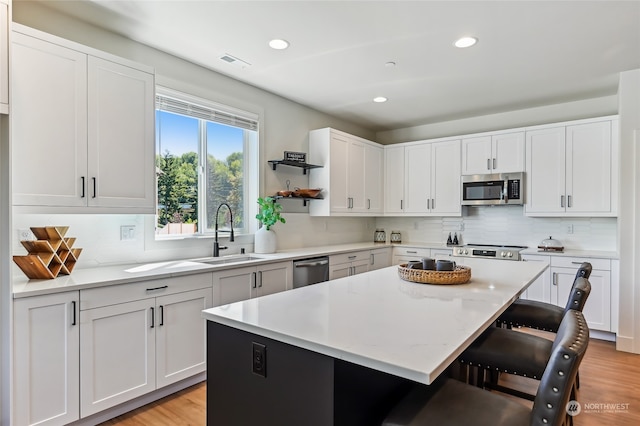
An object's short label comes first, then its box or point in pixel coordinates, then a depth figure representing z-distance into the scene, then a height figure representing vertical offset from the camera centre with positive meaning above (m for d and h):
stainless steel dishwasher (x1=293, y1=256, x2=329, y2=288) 3.58 -0.60
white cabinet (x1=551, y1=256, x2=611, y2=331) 3.71 -0.78
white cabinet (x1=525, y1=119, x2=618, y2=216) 3.91 +0.48
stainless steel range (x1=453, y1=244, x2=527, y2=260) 4.20 -0.47
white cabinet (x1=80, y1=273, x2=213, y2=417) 2.15 -0.82
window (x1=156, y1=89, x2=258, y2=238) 3.20 +0.46
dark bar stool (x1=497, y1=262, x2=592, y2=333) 2.34 -0.68
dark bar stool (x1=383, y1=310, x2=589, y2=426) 1.01 -0.66
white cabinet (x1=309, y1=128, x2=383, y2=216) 4.47 +0.50
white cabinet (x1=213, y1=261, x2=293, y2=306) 2.86 -0.60
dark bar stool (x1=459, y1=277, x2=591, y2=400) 1.74 -0.68
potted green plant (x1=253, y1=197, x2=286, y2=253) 3.74 -0.15
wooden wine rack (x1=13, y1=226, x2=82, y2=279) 2.15 -0.27
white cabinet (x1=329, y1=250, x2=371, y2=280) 4.07 -0.61
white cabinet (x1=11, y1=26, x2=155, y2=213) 2.09 +0.52
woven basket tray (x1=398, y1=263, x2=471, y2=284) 2.03 -0.37
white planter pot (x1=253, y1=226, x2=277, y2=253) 3.77 -0.31
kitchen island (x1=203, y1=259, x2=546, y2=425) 1.11 -0.42
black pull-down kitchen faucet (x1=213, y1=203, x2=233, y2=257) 3.38 -0.32
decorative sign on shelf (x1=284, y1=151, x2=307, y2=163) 4.02 +0.61
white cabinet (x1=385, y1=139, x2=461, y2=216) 4.95 +0.46
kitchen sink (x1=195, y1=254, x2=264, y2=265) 3.26 -0.44
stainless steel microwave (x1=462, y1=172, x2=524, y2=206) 4.43 +0.28
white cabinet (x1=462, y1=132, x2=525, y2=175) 4.46 +0.73
